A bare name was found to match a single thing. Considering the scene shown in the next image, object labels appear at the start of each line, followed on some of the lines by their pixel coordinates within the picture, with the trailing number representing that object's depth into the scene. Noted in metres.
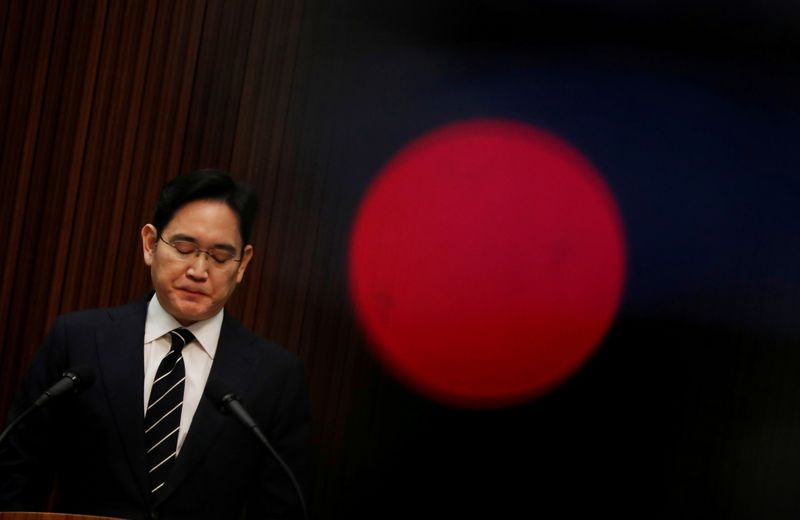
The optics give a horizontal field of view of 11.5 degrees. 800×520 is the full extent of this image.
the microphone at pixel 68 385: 5.64
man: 5.83
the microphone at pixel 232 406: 5.69
